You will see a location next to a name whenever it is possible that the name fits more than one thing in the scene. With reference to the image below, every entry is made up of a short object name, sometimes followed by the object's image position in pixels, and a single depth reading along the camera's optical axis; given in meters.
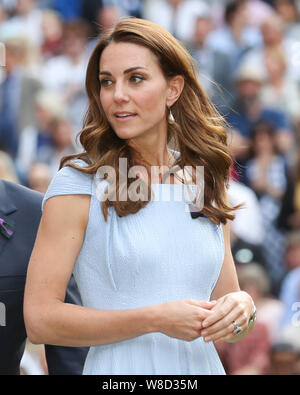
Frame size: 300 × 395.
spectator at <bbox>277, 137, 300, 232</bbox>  10.98
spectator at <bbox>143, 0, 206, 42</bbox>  13.20
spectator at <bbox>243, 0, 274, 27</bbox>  12.82
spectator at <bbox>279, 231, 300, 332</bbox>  9.70
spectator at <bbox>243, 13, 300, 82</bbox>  12.15
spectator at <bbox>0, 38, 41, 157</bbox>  12.64
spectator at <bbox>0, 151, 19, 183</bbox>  10.92
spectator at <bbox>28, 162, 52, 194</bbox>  11.63
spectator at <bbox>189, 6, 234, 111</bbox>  12.09
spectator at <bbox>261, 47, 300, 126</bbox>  11.87
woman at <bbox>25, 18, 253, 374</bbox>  4.17
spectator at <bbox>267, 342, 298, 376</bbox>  9.20
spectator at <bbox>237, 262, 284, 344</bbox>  9.81
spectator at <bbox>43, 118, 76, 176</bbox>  12.37
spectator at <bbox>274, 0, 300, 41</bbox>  12.39
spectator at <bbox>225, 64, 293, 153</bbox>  11.53
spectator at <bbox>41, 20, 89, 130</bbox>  12.65
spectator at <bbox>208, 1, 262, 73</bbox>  12.62
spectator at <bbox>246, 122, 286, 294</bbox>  10.73
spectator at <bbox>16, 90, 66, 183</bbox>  12.52
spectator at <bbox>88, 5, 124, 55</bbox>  13.39
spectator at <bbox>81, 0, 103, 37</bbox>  13.72
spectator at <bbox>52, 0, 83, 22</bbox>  13.88
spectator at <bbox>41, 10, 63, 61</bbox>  13.60
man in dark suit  4.50
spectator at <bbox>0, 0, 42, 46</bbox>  13.47
